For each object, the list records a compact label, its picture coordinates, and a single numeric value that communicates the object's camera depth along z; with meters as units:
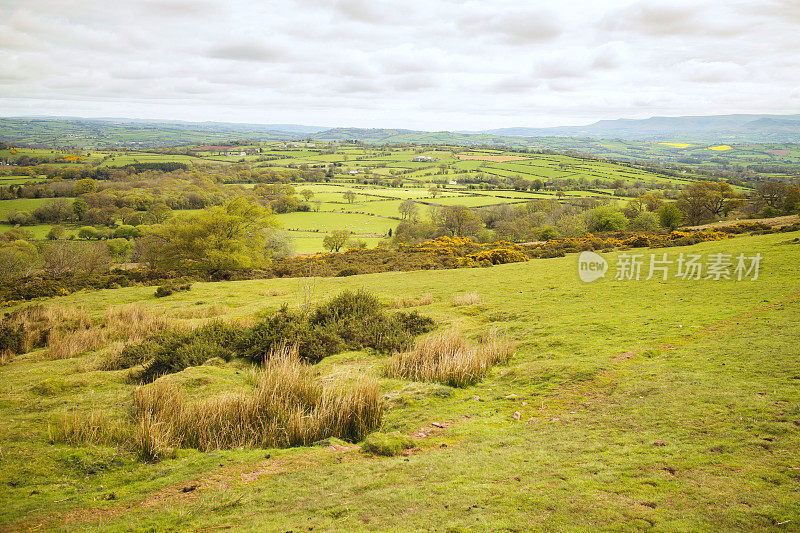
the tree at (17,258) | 45.18
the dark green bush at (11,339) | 13.32
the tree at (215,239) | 36.87
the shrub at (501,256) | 32.64
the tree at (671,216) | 52.59
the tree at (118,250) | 65.94
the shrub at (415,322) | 14.42
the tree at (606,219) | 61.12
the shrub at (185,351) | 10.95
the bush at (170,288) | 23.89
